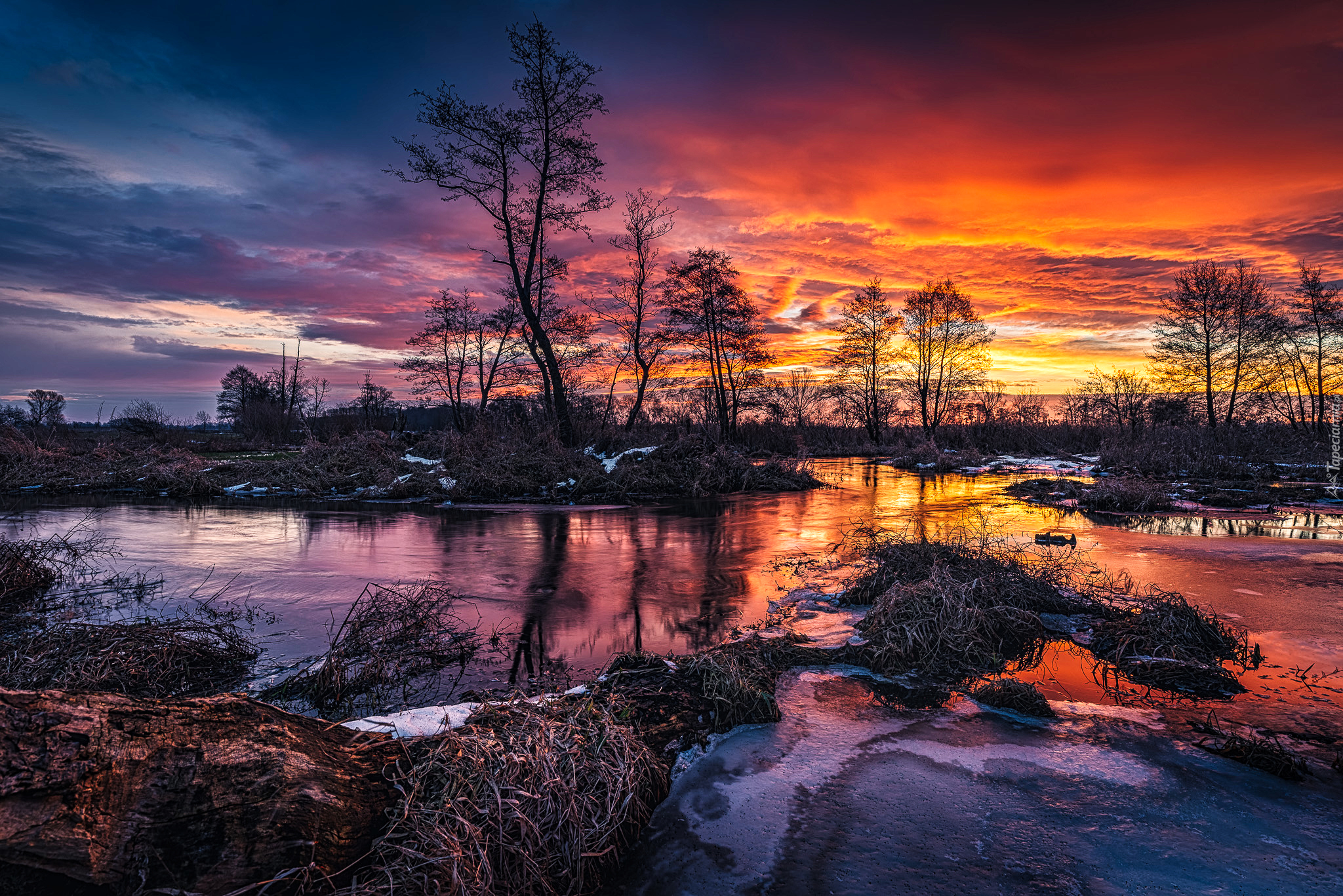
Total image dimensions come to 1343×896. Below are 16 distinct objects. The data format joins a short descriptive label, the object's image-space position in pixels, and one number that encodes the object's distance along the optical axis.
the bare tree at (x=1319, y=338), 26.86
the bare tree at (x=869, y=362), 37.06
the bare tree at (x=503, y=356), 30.20
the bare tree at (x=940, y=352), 35.97
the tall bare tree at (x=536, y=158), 18.08
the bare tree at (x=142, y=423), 28.17
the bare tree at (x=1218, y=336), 28.28
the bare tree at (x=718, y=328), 28.38
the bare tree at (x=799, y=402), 40.09
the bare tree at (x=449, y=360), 38.78
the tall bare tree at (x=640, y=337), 25.16
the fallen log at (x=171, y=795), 1.59
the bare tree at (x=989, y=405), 35.97
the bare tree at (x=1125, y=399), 31.84
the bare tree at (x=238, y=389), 52.19
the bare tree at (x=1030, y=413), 34.47
